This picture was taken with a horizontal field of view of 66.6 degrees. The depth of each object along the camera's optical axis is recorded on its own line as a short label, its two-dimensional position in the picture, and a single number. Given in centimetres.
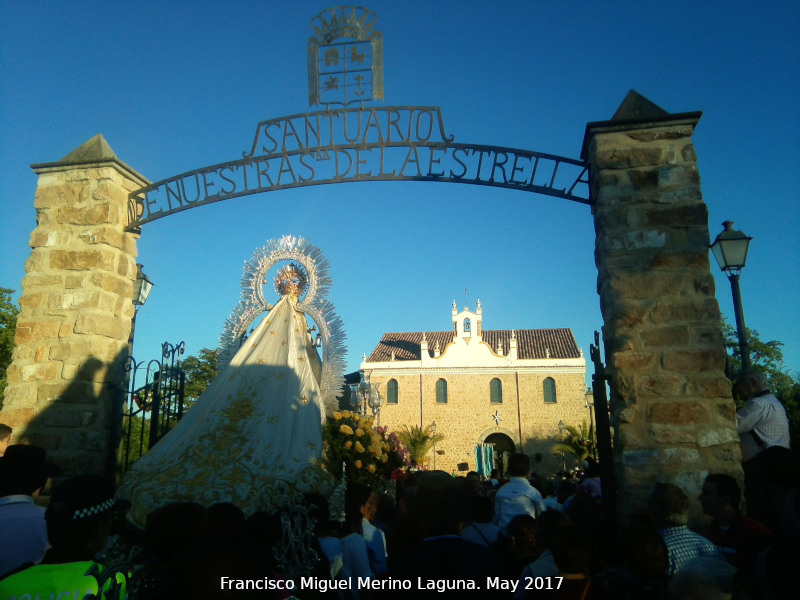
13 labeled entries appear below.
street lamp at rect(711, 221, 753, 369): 668
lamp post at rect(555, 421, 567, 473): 3303
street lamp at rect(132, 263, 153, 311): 663
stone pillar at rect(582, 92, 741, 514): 481
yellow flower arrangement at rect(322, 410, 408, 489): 607
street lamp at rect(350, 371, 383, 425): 986
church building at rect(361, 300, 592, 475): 3447
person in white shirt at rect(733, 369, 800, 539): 444
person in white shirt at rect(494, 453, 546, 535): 479
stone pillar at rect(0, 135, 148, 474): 582
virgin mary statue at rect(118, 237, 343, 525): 508
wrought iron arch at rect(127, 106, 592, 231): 615
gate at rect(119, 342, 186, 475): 619
